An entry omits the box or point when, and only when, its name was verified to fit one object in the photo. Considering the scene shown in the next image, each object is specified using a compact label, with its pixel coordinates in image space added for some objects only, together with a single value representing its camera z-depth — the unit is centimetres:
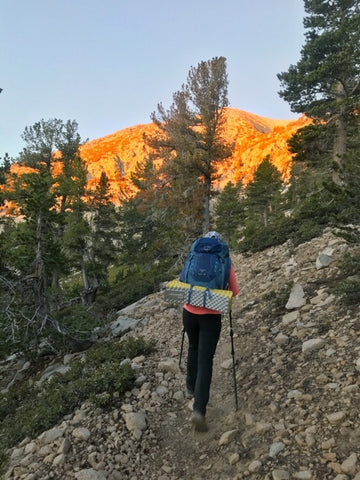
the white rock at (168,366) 541
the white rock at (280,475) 285
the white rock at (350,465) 269
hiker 379
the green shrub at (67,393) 446
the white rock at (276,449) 314
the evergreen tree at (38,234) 907
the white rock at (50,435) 398
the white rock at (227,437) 358
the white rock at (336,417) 324
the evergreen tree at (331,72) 1562
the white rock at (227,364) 529
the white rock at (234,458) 328
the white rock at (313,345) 461
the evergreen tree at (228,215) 4288
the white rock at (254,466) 306
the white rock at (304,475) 279
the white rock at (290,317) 575
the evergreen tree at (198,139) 1825
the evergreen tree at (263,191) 4444
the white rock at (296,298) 618
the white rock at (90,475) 329
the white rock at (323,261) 742
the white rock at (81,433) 391
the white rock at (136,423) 398
